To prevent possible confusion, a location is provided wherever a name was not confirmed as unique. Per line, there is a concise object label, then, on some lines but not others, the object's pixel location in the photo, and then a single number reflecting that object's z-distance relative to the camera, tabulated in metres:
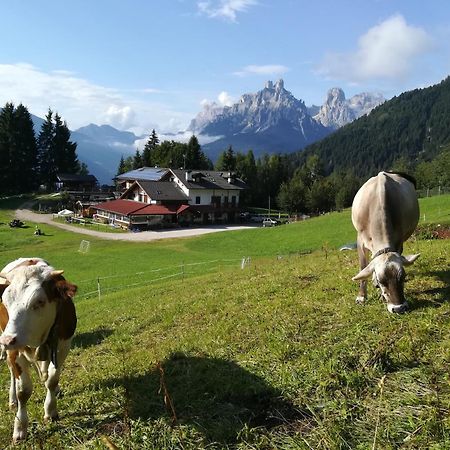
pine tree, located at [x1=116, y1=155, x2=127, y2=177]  130.75
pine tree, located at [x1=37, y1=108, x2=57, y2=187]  104.19
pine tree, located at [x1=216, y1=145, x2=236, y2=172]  112.12
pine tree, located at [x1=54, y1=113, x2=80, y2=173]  106.19
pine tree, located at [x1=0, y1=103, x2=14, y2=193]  93.75
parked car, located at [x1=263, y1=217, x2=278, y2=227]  77.88
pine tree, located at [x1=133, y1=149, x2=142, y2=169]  119.14
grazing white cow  7.73
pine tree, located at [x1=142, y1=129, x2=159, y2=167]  118.12
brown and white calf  5.97
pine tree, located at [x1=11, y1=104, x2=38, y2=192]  95.81
